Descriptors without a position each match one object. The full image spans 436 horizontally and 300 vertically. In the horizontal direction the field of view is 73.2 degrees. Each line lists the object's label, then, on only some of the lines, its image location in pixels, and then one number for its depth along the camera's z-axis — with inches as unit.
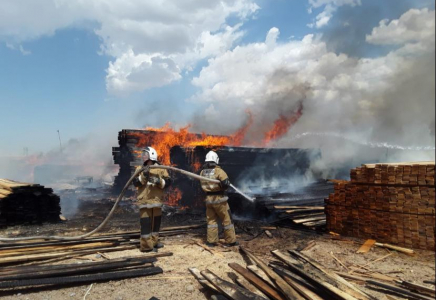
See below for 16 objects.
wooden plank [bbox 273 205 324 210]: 353.7
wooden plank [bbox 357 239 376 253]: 243.4
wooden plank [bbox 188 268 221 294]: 170.7
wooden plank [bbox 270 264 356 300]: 147.2
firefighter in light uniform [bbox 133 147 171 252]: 254.2
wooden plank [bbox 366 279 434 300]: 151.2
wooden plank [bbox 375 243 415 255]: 226.5
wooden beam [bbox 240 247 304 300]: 152.9
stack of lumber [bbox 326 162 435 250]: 224.5
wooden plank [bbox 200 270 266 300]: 155.6
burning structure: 546.3
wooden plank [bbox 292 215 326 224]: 323.9
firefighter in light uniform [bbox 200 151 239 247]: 270.7
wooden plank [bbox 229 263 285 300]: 160.8
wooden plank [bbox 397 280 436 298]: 149.6
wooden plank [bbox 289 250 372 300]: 149.9
